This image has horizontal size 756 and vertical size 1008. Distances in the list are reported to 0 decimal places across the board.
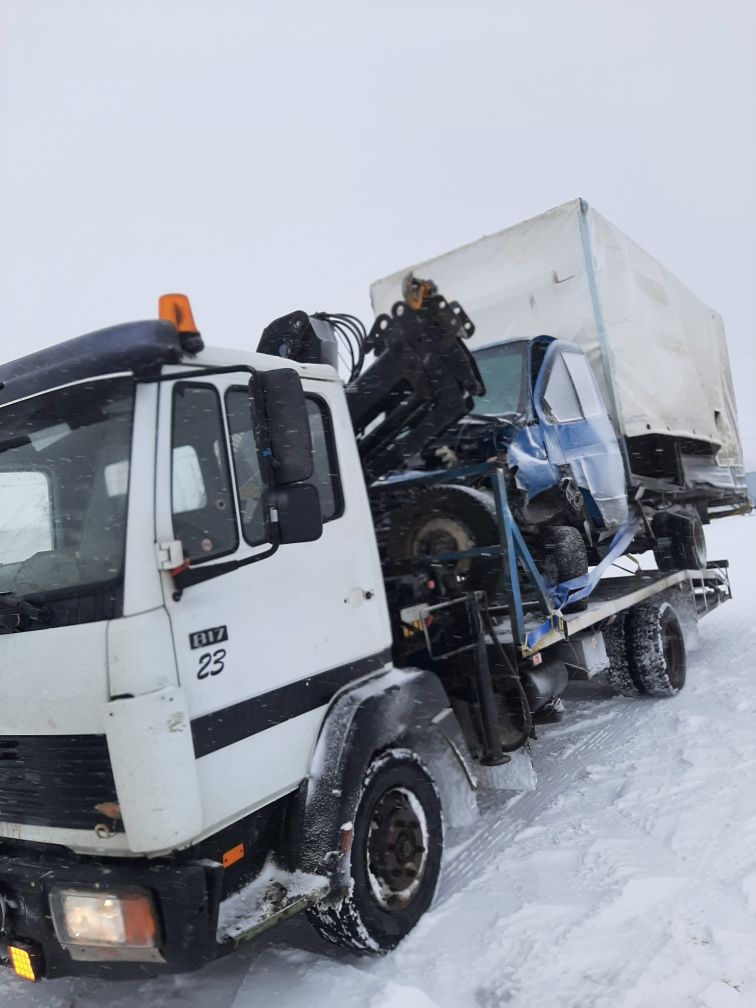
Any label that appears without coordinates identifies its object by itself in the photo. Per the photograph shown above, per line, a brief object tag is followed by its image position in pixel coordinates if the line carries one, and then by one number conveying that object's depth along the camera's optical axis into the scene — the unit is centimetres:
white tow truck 252
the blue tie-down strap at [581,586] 461
